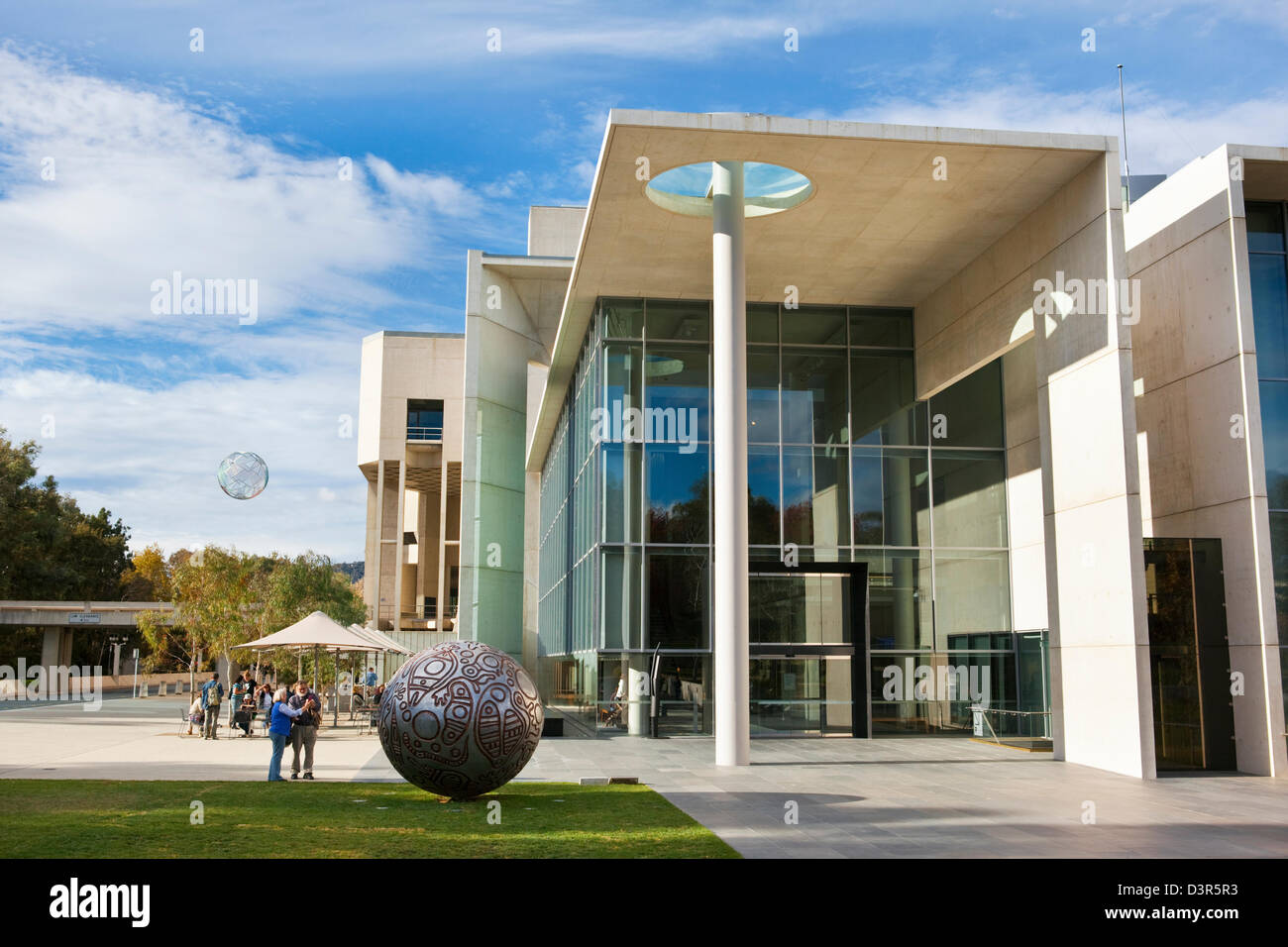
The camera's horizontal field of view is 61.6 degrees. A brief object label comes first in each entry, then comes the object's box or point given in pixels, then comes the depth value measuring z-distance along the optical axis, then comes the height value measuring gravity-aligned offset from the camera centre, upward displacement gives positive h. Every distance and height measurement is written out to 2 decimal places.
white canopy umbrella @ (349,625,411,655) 32.28 -0.36
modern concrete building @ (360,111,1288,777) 18.91 +4.02
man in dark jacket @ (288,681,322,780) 16.88 -1.58
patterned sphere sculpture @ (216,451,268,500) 38.03 +5.40
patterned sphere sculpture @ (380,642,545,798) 12.07 -1.03
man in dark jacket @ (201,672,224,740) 26.38 -1.88
